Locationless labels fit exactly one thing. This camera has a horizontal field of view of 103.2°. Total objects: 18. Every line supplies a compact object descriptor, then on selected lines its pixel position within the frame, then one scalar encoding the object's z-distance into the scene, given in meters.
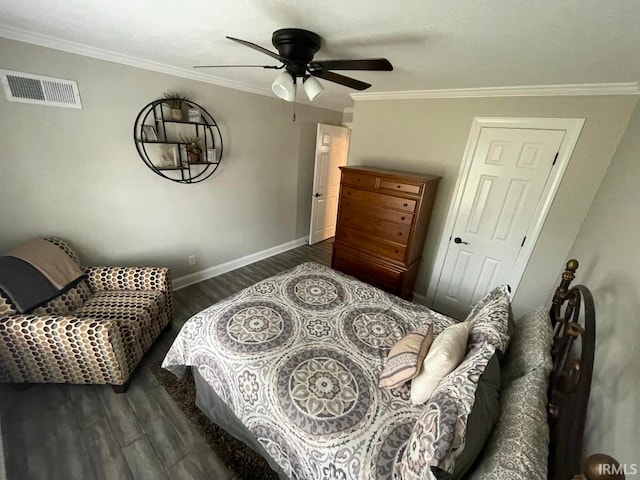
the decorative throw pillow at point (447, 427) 0.79
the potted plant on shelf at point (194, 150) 2.66
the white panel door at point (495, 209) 2.23
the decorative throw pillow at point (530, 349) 1.17
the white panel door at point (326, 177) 4.09
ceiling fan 1.35
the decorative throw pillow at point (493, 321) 1.22
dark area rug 1.47
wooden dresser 2.50
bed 0.83
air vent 1.79
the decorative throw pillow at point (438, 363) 1.17
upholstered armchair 1.59
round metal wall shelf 2.41
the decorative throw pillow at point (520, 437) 0.75
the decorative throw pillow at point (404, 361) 1.29
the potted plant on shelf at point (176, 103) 2.46
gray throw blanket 1.65
